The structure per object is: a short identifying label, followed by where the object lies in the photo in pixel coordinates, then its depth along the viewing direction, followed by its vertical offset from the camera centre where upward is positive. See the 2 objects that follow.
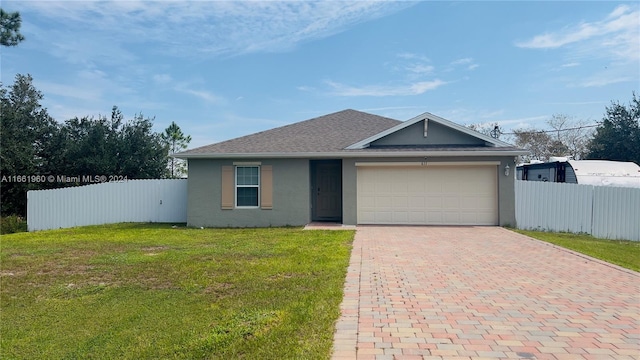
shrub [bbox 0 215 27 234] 15.68 -1.96
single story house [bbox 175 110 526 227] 12.59 -0.03
